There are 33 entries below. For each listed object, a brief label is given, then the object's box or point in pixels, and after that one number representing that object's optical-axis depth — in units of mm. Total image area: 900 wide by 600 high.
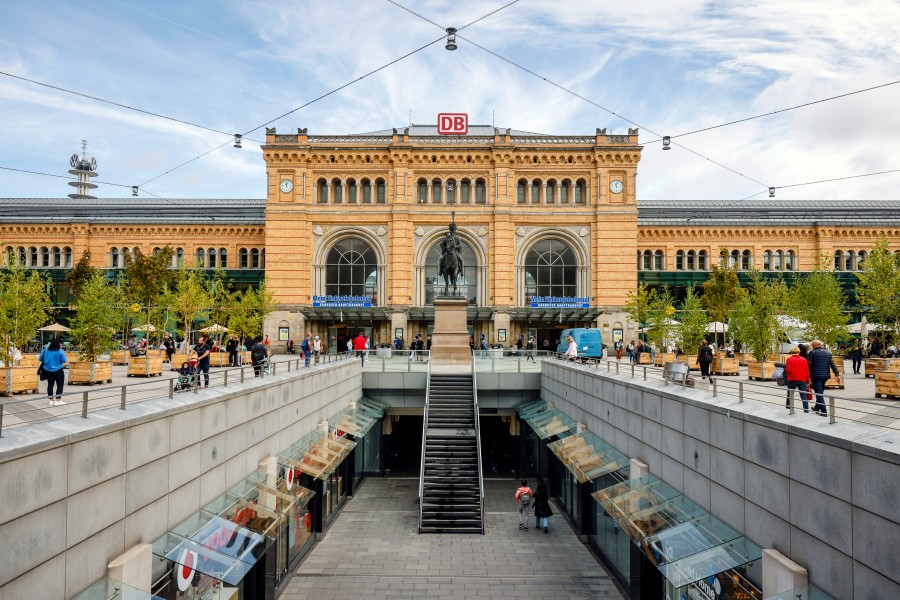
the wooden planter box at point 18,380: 17109
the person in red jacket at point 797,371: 12734
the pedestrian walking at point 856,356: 26969
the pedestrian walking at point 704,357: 21044
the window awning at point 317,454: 16938
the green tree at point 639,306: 40875
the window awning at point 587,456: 16734
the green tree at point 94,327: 23031
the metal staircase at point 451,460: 20766
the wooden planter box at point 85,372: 20125
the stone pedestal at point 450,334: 31156
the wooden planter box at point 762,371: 23672
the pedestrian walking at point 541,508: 20828
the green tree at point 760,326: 25859
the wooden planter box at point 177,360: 28711
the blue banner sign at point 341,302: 48688
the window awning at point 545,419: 22641
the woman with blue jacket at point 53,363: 13680
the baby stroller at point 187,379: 12135
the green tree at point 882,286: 23047
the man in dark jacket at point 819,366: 13336
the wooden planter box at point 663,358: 35622
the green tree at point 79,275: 47153
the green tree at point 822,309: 25109
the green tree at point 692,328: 32906
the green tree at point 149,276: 38241
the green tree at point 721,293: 42562
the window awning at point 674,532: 10062
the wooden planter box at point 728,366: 27547
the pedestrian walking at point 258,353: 18709
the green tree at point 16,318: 19344
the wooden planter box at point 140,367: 24355
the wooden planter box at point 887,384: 16469
